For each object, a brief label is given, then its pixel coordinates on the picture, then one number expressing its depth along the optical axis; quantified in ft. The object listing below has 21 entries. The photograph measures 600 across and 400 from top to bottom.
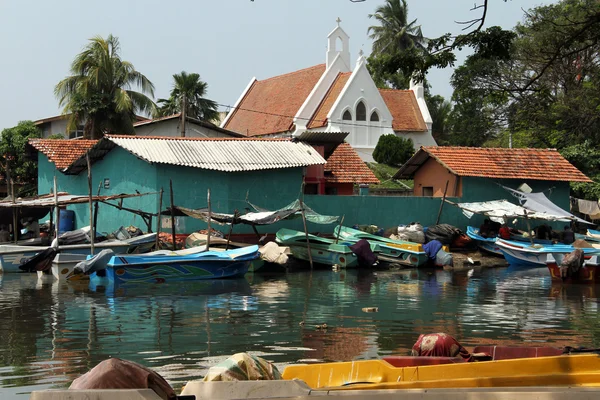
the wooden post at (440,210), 97.30
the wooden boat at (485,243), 94.16
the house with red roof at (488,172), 102.94
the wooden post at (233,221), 77.77
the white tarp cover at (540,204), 95.14
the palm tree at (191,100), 159.22
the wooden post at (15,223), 82.79
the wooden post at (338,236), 85.41
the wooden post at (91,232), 70.13
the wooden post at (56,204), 73.36
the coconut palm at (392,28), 191.42
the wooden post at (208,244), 72.49
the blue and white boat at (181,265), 67.15
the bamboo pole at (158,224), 77.66
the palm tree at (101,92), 125.08
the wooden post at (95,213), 84.64
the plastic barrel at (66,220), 99.71
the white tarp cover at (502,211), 92.38
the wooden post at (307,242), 80.38
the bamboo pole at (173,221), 78.07
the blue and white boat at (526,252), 87.35
